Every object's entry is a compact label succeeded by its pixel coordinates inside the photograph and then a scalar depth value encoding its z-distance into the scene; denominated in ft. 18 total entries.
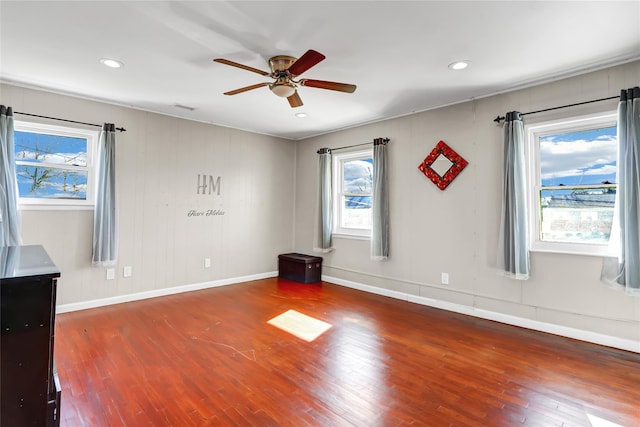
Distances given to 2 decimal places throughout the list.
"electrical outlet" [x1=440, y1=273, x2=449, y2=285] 13.10
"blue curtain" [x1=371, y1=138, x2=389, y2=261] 14.87
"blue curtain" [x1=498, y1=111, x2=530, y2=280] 10.78
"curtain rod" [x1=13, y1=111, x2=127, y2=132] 11.46
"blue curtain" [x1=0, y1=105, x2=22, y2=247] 10.31
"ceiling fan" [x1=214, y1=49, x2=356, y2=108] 8.82
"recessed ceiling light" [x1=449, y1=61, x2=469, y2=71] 9.46
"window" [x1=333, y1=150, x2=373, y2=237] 16.66
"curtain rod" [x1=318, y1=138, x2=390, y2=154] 15.09
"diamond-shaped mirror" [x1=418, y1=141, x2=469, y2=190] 12.83
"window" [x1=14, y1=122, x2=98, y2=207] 11.59
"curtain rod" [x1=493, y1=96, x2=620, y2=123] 9.57
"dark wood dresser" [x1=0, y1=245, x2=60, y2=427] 4.06
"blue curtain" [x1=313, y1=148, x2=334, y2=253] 17.54
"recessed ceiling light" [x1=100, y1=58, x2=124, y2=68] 9.45
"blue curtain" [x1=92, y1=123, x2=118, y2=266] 12.48
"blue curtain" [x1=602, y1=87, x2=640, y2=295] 8.70
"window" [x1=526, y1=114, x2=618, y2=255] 9.84
